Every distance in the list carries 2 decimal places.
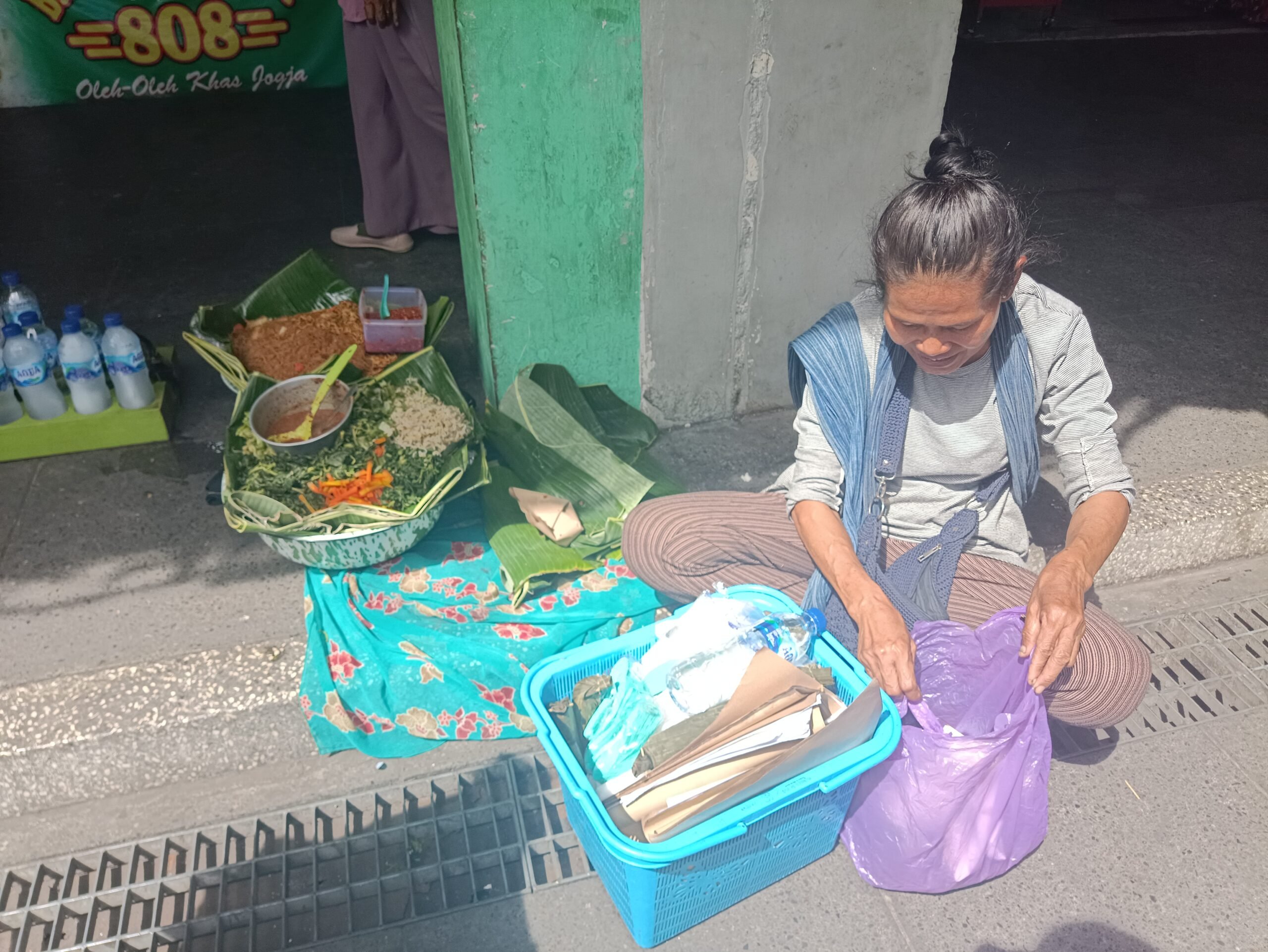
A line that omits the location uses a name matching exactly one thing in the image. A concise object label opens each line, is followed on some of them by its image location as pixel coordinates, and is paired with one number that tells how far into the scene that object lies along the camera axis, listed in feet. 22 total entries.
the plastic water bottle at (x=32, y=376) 8.95
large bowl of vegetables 7.65
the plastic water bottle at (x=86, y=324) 9.23
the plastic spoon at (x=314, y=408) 8.27
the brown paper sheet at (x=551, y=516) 8.25
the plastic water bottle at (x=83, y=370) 9.10
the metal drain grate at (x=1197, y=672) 7.79
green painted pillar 7.72
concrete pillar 8.20
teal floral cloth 7.39
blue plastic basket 5.35
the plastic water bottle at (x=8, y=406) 9.31
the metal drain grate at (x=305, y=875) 6.31
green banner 18.67
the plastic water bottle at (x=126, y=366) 9.17
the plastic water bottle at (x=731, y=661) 5.88
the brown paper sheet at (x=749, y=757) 5.33
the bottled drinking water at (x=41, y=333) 9.46
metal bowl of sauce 8.37
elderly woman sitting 5.77
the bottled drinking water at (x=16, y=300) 9.44
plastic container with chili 9.79
